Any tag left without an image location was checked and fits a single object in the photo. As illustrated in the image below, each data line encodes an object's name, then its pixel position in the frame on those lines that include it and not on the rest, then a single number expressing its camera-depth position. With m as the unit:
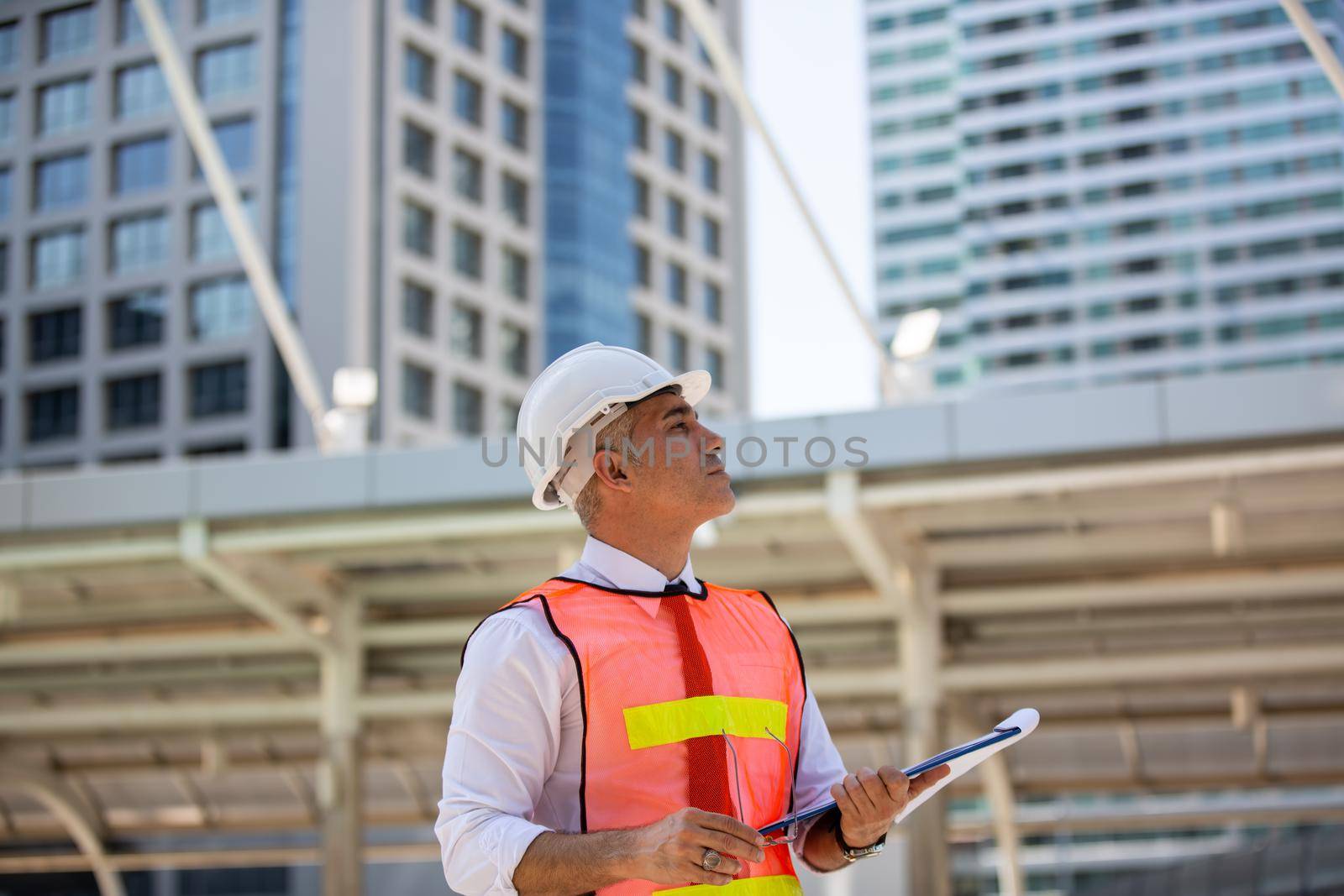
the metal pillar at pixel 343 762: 15.48
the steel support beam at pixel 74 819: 20.34
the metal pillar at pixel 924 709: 14.21
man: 2.61
